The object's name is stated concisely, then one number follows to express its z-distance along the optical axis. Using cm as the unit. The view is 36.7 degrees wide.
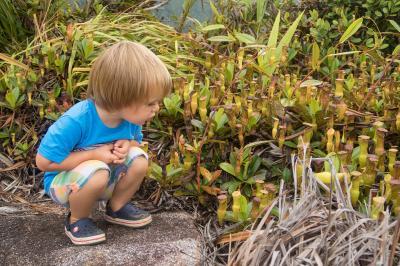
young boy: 210
